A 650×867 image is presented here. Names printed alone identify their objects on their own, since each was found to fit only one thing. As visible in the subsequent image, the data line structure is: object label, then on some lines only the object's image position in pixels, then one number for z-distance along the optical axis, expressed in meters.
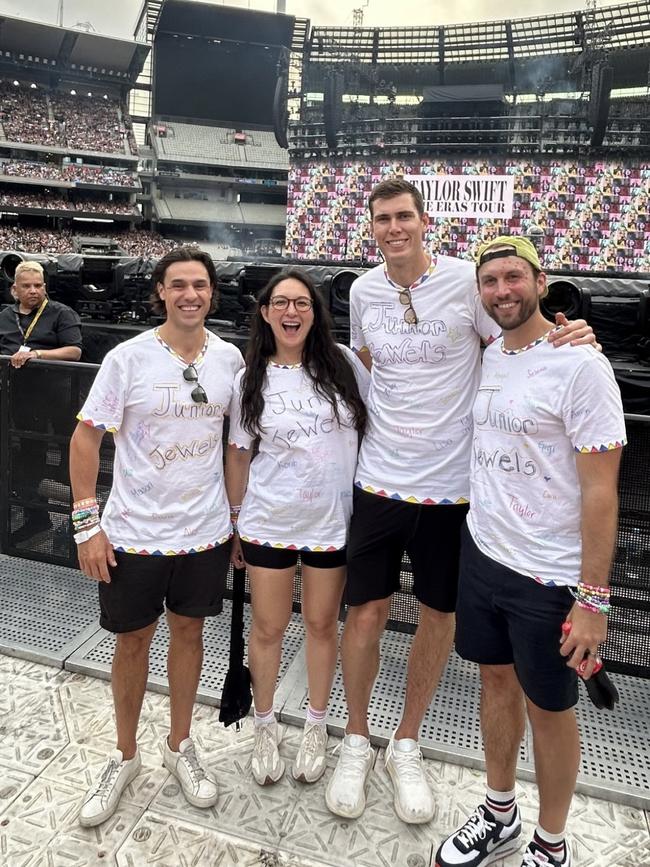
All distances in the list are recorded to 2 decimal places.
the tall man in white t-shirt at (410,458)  1.96
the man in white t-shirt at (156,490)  1.88
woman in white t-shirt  2.00
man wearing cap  1.50
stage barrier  3.22
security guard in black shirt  3.33
